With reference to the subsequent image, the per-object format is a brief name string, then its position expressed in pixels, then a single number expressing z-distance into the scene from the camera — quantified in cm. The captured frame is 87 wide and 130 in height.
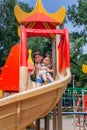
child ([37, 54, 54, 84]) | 484
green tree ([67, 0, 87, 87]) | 2261
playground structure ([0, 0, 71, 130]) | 386
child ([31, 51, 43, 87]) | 499
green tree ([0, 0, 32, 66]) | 2206
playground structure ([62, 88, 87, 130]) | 603
